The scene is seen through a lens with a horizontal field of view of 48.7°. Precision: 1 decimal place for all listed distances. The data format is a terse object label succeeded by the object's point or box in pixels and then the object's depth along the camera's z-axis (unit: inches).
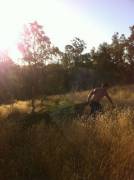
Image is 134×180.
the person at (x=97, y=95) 206.3
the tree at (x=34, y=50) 409.9
